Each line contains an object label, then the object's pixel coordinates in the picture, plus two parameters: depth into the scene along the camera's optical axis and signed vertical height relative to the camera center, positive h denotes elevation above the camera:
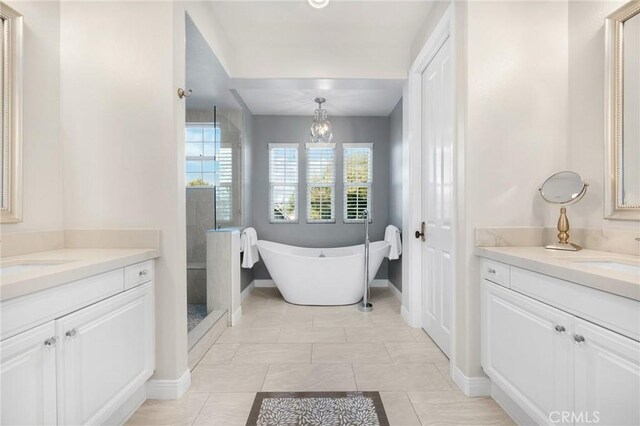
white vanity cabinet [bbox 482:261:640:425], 1.15 -0.57
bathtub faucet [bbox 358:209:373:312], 4.01 -0.84
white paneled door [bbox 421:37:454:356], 2.58 +0.14
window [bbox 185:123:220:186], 3.67 +0.66
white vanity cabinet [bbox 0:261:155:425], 1.15 -0.59
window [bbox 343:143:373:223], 5.32 +0.52
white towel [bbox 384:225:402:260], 4.37 -0.40
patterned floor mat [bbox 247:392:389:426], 1.85 -1.11
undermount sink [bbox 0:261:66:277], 1.54 -0.24
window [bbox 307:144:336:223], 5.30 +0.45
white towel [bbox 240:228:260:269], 4.22 -0.41
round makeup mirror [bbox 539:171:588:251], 1.93 +0.11
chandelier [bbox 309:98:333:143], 4.36 +1.06
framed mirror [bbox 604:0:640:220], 1.73 +0.51
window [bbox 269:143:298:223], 5.29 +0.45
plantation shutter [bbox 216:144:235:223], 3.82 +0.31
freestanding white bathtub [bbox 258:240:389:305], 4.09 -0.76
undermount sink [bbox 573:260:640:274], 1.54 -0.25
